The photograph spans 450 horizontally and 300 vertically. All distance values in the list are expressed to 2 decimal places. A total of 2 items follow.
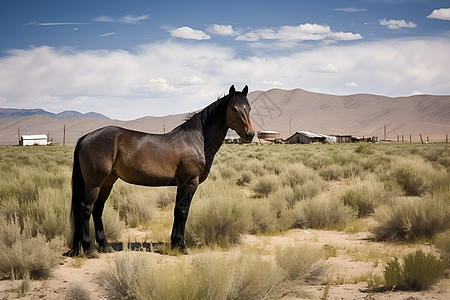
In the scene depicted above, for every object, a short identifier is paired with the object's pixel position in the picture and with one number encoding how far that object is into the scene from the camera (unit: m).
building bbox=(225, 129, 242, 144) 64.99
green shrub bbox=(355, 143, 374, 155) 29.15
